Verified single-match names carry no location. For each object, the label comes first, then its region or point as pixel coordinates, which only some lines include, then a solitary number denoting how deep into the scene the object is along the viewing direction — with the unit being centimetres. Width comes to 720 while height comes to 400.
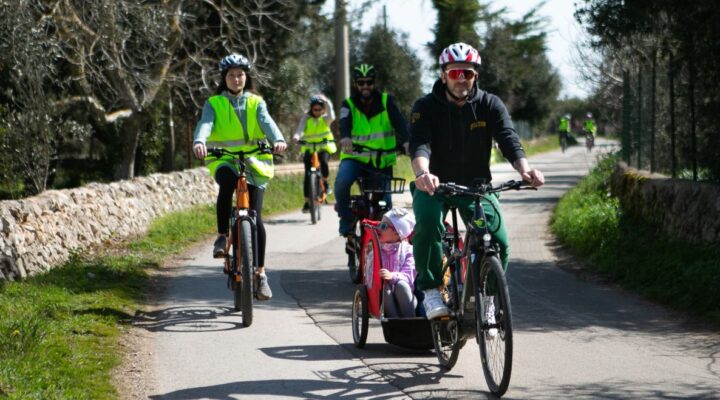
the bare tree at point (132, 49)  1739
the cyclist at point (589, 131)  3316
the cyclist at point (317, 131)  1745
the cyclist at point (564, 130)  5222
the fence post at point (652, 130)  1368
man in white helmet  668
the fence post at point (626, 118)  1761
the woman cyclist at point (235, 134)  922
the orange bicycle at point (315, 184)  1698
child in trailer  737
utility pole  2709
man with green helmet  1077
